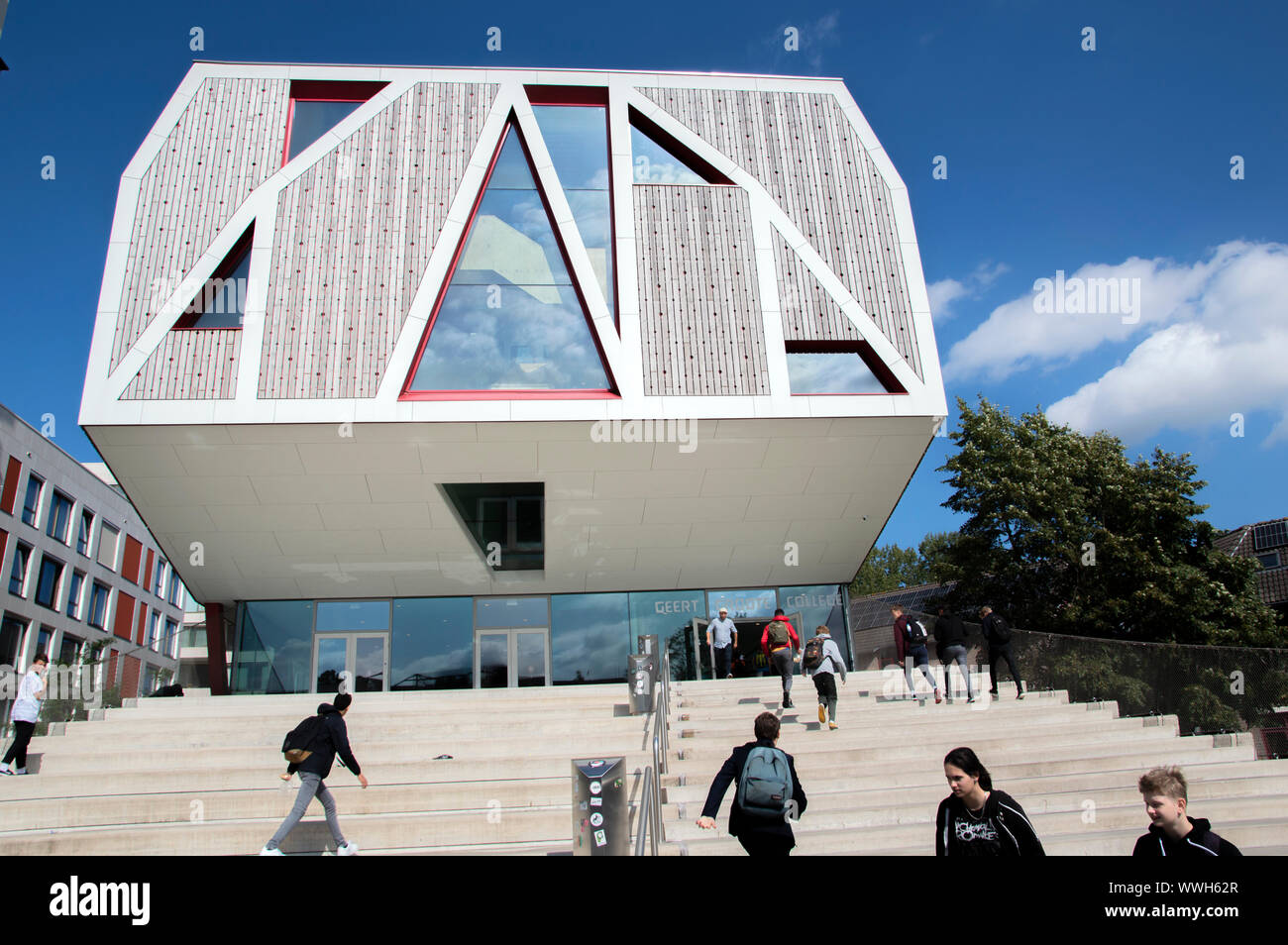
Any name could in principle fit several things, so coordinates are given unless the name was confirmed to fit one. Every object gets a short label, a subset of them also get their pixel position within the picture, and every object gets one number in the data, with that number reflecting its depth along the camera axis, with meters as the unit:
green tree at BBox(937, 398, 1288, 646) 22.88
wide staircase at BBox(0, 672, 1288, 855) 8.19
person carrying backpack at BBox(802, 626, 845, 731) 11.33
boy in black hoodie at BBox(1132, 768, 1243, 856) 3.87
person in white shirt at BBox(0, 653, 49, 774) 10.48
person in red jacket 12.45
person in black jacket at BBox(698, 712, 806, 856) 5.13
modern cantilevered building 15.95
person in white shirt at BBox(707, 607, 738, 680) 16.62
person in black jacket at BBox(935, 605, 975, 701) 12.91
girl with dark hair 3.95
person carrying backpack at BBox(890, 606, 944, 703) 13.30
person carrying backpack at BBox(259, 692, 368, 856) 7.35
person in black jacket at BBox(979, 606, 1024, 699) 12.95
